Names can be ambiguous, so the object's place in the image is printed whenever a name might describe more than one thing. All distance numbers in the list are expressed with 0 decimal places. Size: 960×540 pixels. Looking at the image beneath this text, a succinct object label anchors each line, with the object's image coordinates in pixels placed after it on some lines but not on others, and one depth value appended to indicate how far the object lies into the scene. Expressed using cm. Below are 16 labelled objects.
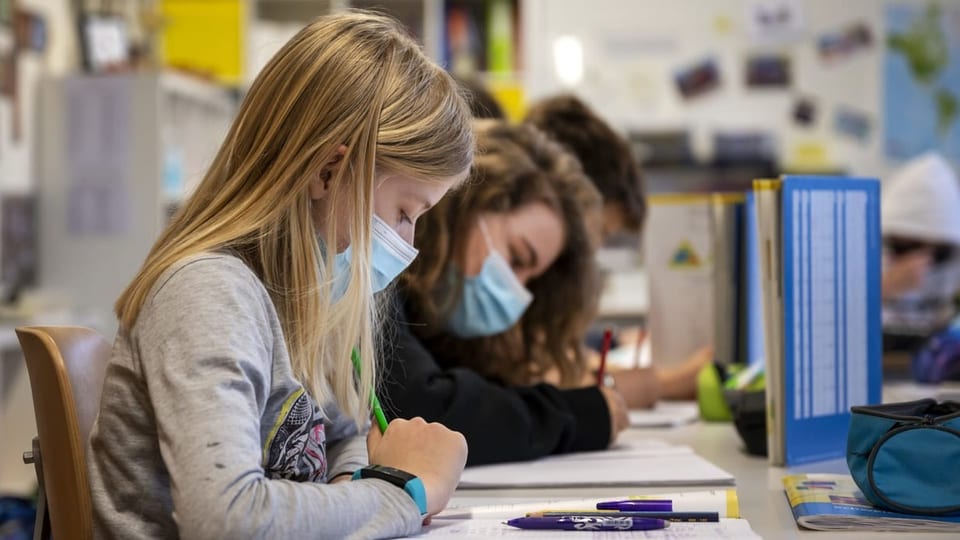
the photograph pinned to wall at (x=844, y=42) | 490
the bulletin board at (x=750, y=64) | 492
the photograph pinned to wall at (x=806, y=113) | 493
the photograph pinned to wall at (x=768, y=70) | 496
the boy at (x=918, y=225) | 339
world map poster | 490
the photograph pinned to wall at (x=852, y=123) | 492
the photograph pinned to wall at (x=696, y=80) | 497
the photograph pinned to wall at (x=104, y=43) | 404
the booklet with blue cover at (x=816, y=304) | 128
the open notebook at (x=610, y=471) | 118
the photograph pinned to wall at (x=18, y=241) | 365
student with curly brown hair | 133
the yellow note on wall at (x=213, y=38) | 470
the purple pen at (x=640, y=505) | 100
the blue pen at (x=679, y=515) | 96
